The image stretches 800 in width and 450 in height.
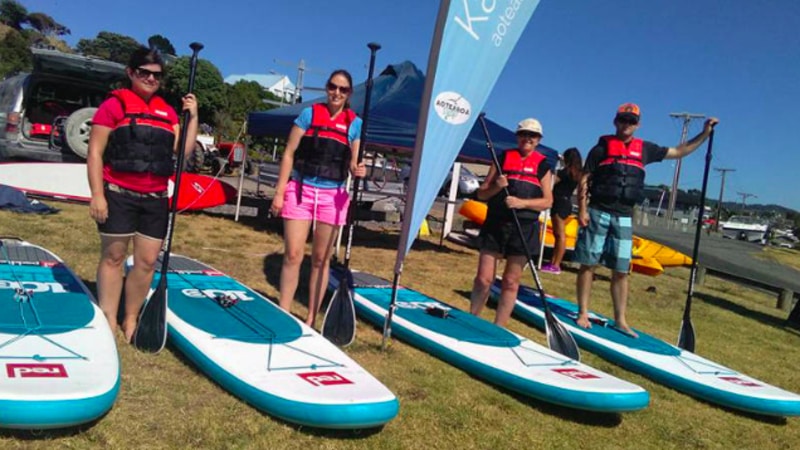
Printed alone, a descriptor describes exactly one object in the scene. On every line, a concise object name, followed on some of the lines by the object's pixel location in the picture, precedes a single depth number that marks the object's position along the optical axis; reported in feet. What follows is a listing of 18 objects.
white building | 290.76
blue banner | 12.26
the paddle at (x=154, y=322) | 11.55
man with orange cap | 16.51
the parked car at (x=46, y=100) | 30.25
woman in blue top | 13.38
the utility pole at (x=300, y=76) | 141.06
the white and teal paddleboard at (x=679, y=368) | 12.78
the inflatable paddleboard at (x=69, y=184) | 28.71
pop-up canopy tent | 26.76
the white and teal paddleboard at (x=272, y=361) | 9.14
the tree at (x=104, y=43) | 215.51
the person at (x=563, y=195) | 26.81
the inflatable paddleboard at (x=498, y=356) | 11.20
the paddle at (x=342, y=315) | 13.74
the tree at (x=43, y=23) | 266.57
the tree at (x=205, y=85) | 137.28
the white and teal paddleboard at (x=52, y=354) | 7.72
